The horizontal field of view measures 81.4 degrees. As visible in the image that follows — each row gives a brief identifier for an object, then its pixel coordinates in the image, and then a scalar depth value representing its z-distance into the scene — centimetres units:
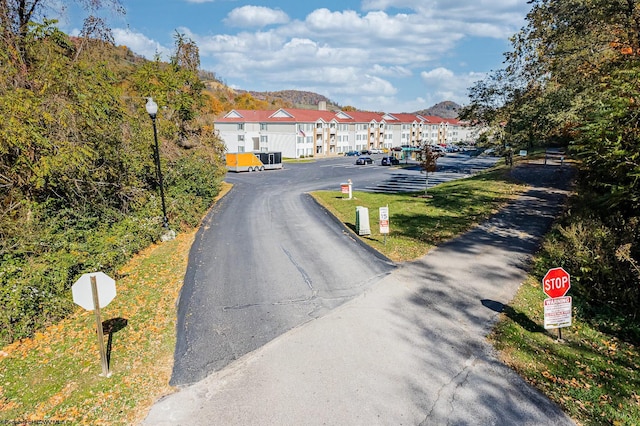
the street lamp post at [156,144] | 1398
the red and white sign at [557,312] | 787
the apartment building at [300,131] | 7000
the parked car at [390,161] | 5147
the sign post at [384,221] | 1383
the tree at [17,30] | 1172
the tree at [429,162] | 2722
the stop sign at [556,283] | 771
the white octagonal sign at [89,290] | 682
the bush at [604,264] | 924
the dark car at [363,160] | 5353
